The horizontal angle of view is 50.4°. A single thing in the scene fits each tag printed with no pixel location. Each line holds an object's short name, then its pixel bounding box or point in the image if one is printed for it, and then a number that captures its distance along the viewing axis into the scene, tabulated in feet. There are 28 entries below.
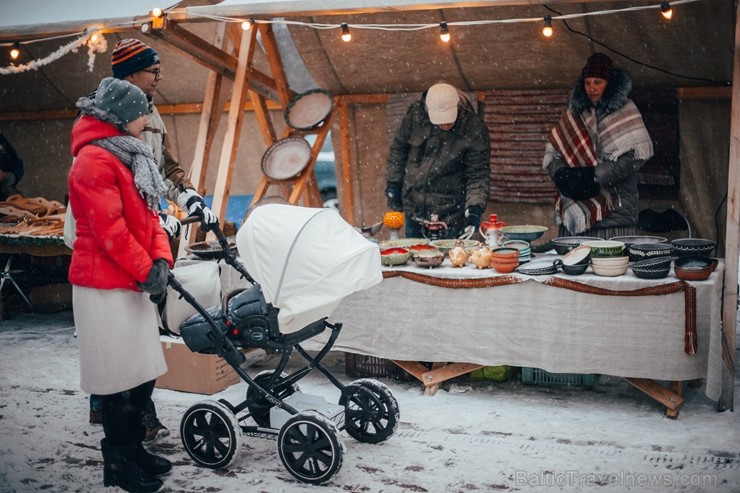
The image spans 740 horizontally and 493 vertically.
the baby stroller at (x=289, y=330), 12.25
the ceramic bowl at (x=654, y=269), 14.92
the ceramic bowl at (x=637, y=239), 16.80
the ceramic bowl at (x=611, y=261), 15.30
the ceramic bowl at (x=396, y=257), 16.90
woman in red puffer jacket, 11.58
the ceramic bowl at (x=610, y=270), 15.31
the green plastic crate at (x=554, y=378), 16.93
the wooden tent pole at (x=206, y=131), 22.18
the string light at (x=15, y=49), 22.47
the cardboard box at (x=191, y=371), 17.48
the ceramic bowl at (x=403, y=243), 17.92
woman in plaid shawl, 17.61
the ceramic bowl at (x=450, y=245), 17.49
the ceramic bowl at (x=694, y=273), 14.73
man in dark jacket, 19.49
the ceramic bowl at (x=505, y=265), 15.88
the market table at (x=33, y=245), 23.36
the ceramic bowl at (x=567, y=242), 16.69
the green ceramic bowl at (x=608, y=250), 15.40
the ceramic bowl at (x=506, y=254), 15.87
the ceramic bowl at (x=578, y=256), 15.56
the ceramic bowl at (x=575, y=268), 15.47
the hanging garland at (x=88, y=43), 21.06
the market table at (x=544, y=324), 14.82
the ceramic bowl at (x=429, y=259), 16.63
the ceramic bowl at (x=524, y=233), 17.24
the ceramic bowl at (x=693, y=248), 15.44
